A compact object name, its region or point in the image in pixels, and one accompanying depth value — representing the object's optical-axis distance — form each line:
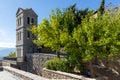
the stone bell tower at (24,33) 15.33
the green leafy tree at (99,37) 6.08
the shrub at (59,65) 7.69
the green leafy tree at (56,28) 7.99
